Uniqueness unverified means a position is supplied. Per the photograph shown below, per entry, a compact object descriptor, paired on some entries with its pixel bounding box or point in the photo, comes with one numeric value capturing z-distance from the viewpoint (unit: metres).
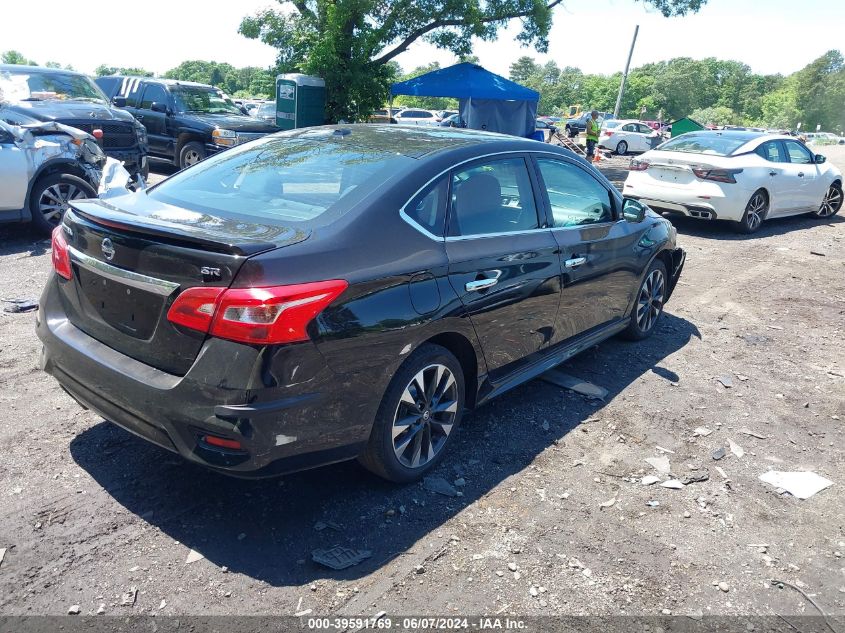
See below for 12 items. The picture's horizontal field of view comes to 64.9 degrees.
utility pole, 37.30
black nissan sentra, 2.69
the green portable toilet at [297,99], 17.27
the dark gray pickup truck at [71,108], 10.71
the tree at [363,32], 17.86
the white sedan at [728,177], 10.21
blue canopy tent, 18.11
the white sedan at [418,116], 32.84
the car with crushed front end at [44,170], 7.57
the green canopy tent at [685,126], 34.81
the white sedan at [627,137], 34.41
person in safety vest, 21.53
